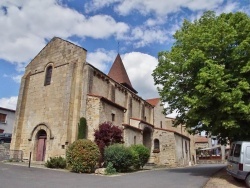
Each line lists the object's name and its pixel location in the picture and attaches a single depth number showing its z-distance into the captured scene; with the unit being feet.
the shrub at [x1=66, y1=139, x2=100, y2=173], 50.90
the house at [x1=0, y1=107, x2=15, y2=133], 122.72
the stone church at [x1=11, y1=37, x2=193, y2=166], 68.64
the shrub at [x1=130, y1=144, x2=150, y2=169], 62.39
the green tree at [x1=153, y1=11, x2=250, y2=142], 40.45
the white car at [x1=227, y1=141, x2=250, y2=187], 34.04
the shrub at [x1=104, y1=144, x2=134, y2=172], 53.16
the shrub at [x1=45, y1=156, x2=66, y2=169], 59.88
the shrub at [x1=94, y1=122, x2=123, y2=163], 62.28
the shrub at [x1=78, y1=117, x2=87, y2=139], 65.32
